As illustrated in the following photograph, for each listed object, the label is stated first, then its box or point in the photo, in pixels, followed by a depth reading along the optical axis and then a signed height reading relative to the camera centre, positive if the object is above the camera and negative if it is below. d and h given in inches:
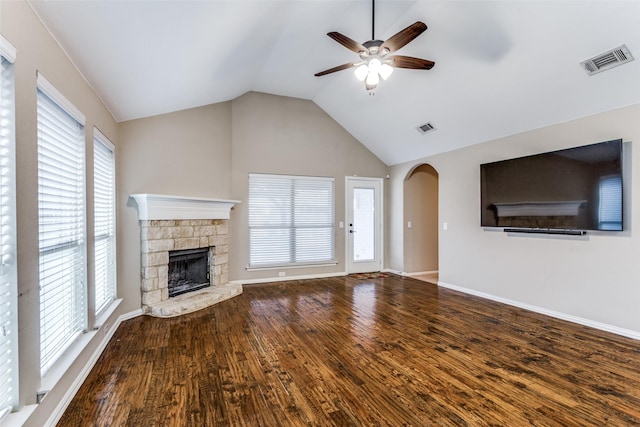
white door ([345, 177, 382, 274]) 269.7 -9.0
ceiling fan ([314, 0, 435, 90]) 113.2 +61.0
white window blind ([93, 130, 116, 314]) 128.4 -1.1
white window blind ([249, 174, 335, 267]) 238.5 -4.0
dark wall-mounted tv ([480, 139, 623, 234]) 136.3 +11.2
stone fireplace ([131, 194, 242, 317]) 166.2 -22.0
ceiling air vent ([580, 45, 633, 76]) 116.8 +59.4
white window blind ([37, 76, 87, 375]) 79.5 -2.2
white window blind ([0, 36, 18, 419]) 60.2 -4.9
